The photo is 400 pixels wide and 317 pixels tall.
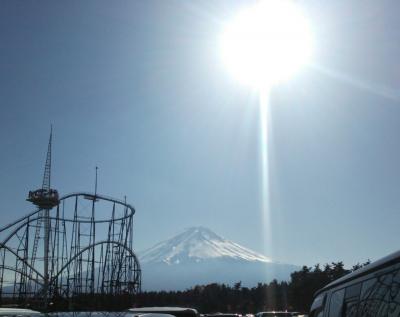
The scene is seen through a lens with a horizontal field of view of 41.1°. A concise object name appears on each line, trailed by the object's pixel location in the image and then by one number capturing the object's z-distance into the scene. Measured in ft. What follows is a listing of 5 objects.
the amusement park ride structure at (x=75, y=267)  144.97
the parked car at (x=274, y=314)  71.11
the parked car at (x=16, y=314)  16.50
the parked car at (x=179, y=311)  32.99
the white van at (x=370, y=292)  9.76
